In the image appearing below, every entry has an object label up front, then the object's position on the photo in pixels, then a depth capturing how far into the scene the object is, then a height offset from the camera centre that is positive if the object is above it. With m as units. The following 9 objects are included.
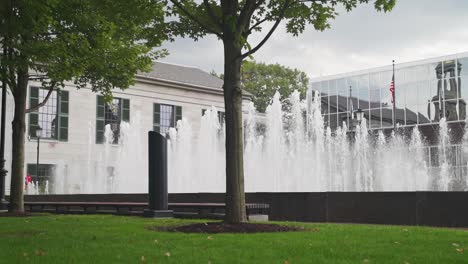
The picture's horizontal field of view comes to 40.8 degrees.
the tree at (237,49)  11.20 +2.64
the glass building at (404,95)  40.91 +6.83
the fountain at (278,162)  28.33 +1.66
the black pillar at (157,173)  15.34 +0.49
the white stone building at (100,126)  38.53 +4.47
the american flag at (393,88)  39.16 +6.59
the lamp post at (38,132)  32.53 +3.23
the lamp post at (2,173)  20.58 +0.69
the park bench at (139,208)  15.06 -0.44
